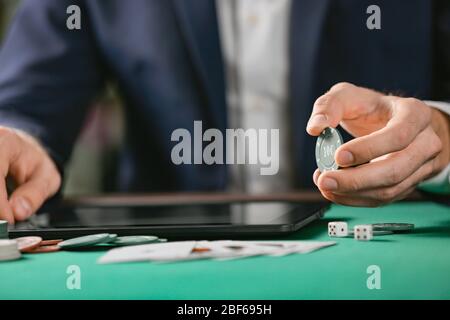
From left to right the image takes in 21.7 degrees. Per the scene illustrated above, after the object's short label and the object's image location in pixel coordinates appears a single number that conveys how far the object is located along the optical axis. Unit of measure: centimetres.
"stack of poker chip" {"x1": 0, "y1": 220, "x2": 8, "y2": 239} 102
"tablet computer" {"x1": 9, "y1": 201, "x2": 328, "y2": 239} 100
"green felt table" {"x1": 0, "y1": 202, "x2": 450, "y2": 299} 89
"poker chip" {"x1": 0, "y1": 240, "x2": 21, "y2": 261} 95
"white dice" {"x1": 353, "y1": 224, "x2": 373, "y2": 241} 100
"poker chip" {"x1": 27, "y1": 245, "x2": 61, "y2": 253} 98
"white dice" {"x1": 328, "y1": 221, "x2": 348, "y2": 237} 101
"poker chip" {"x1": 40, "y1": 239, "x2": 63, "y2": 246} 100
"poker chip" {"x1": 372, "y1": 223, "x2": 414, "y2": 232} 102
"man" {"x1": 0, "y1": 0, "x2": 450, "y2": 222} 127
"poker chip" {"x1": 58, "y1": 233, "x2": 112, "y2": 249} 97
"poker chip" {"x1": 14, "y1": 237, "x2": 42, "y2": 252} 97
